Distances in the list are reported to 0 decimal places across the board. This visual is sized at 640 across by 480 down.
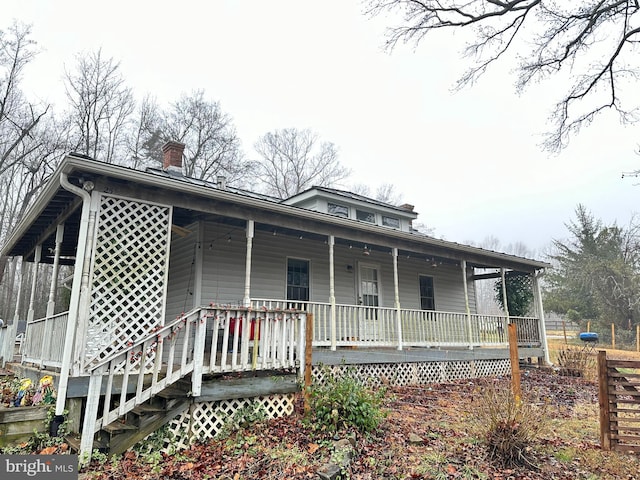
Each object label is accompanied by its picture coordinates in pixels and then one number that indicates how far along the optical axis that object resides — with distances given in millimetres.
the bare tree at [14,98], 19234
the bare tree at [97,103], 21172
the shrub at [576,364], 12023
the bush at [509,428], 4789
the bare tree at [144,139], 23297
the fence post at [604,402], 5422
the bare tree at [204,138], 24906
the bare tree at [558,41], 11680
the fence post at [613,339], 22658
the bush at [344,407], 5434
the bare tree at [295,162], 30281
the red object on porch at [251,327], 6252
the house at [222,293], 5539
